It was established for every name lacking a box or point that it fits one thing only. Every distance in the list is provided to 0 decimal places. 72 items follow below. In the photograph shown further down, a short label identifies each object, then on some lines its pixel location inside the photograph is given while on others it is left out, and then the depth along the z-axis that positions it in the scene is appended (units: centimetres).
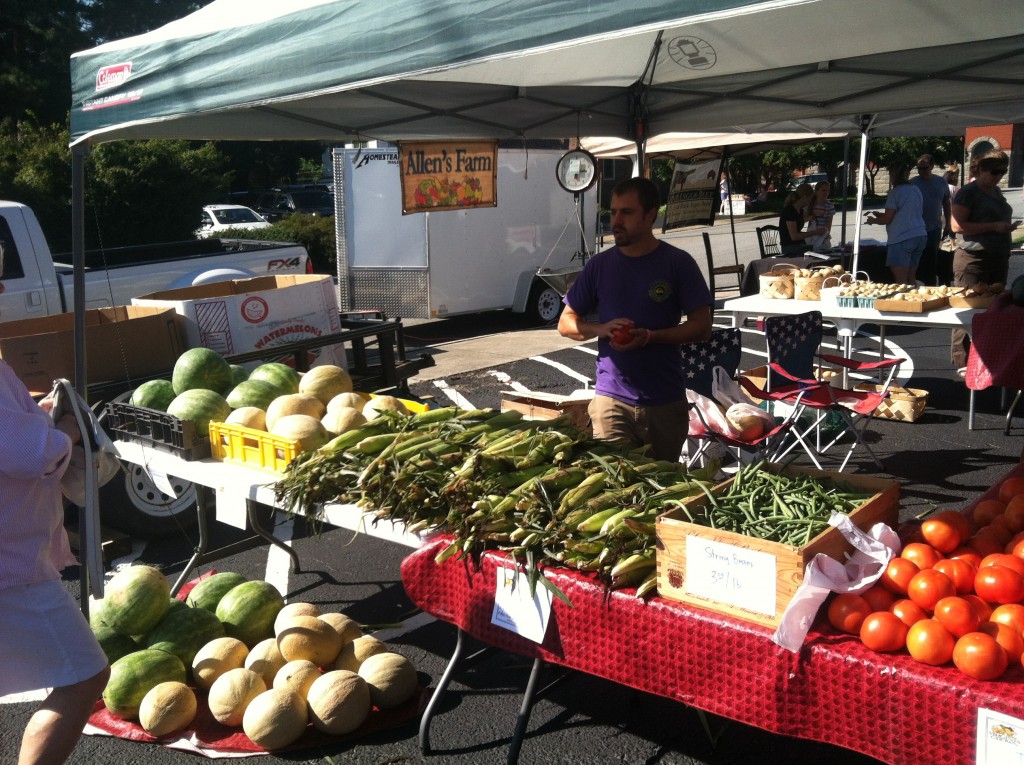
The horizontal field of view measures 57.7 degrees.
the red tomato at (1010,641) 239
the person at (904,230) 1100
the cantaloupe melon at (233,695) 354
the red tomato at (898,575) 269
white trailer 1202
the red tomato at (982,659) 232
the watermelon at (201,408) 448
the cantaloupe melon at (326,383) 461
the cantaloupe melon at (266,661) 369
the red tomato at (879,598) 265
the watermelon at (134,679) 363
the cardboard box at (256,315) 591
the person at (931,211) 1188
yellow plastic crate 400
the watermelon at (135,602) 383
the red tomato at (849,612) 260
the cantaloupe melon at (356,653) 382
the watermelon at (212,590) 415
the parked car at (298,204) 2786
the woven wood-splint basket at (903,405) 791
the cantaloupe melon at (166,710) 352
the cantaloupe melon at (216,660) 371
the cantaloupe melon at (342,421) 413
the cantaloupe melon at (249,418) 436
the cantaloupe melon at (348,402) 435
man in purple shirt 422
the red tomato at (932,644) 241
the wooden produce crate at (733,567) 262
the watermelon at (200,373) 493
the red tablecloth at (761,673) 235
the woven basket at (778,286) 859
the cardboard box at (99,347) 511
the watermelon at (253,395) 464
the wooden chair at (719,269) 1352
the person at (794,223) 1387
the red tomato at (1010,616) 245
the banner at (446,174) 807
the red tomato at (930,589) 259
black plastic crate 436
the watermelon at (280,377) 477
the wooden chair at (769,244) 1469
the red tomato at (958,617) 245
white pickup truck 823
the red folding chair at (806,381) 627
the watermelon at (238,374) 514
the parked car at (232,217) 2228
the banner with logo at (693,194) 1262
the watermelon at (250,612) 398
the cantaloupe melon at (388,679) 370
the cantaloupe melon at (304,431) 402
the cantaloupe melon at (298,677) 357
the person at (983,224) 867
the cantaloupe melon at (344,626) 395
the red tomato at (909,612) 254
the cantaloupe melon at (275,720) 342
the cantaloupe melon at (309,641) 372
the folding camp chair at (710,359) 625
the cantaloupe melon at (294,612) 386
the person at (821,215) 1441
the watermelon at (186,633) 382
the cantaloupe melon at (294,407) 432
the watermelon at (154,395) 489
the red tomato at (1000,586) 256
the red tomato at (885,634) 248
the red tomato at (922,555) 278
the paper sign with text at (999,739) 221
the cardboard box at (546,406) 570
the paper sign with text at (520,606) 312
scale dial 941
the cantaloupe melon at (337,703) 351
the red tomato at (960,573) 268
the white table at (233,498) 355
